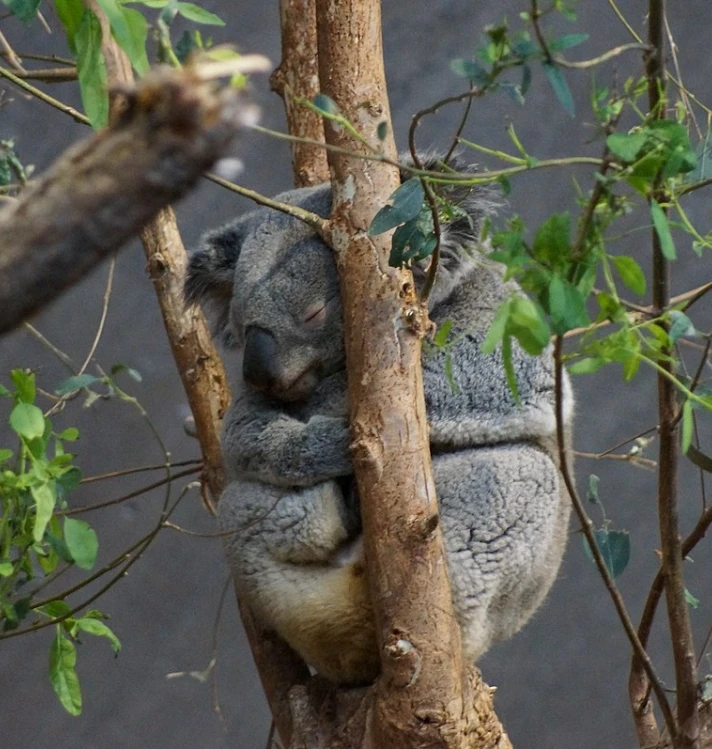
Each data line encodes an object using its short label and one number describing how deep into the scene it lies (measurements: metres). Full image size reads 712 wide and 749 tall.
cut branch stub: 5.05
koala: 9.66
